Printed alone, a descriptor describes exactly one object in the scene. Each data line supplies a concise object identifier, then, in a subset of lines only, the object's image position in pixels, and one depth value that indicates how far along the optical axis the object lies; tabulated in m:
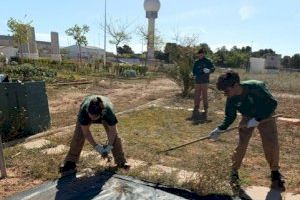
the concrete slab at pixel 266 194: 2.62
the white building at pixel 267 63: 26.61
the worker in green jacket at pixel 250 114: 2.63
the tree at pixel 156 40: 19.41
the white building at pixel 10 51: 27.13
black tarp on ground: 2.44
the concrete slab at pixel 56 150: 3.55
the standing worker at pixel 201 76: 5.79
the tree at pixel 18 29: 16.32
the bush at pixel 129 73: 15.04
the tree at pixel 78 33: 20.59
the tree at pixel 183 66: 8.04
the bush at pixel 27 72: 10.07
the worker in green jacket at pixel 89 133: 2.66
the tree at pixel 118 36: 18.52
